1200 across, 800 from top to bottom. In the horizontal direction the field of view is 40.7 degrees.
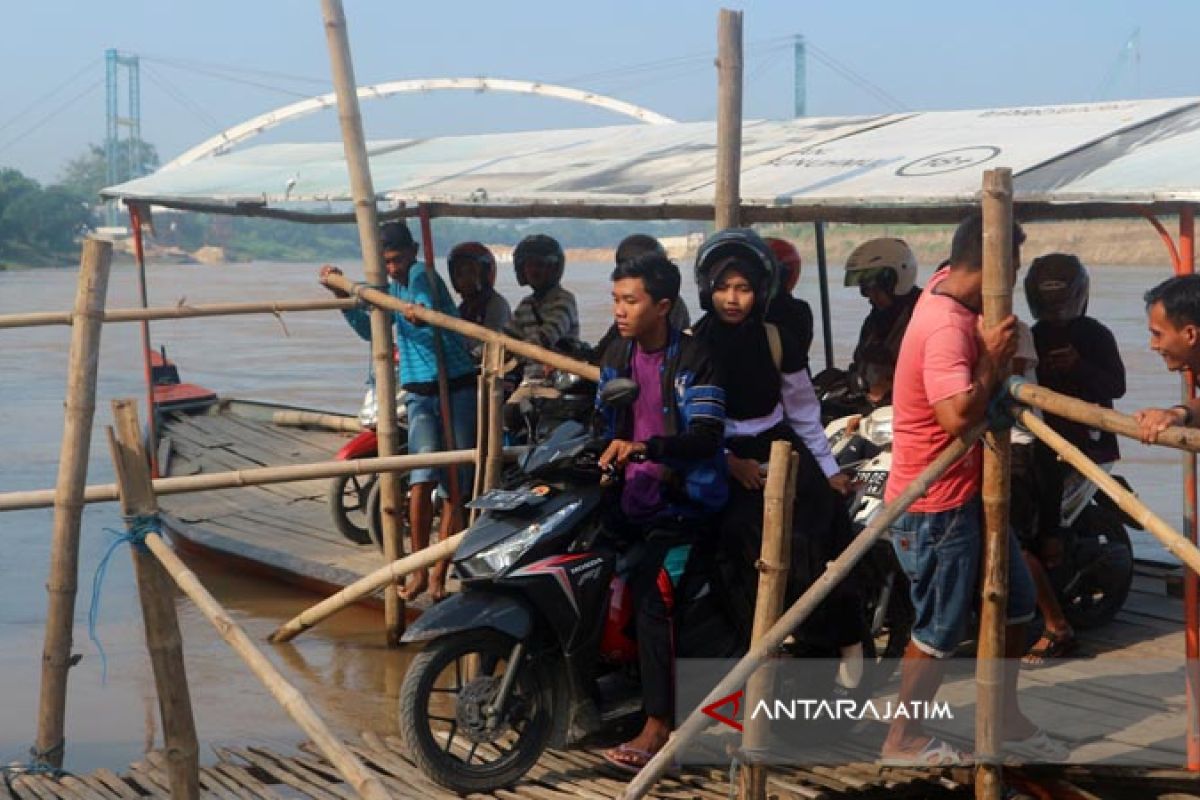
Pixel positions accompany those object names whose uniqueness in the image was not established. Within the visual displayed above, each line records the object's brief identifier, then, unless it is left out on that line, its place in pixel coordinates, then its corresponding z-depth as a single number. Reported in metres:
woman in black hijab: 4.36
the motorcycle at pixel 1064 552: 5.30
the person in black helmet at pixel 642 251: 5.88
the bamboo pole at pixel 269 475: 5.00
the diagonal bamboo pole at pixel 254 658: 3.39
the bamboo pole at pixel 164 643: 3.87
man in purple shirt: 4.29
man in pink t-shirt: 3.79
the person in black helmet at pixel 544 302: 6.71
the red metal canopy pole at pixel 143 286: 8.28
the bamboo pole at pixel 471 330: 5.23
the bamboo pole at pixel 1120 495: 3.34
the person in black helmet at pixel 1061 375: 5.30
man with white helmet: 6.09
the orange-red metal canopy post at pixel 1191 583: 4.16
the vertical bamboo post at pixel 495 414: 5.35
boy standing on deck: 6.70
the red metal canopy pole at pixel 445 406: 6.60
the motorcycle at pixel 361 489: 7.23
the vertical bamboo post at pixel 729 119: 5.15
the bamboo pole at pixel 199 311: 5.56
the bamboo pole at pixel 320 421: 9.55
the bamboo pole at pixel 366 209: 6.20
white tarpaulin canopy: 4.89
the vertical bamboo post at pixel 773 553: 3.58
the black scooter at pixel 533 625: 4.25
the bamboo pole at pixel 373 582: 4.91
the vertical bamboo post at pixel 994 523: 3.65
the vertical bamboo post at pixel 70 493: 4.72
